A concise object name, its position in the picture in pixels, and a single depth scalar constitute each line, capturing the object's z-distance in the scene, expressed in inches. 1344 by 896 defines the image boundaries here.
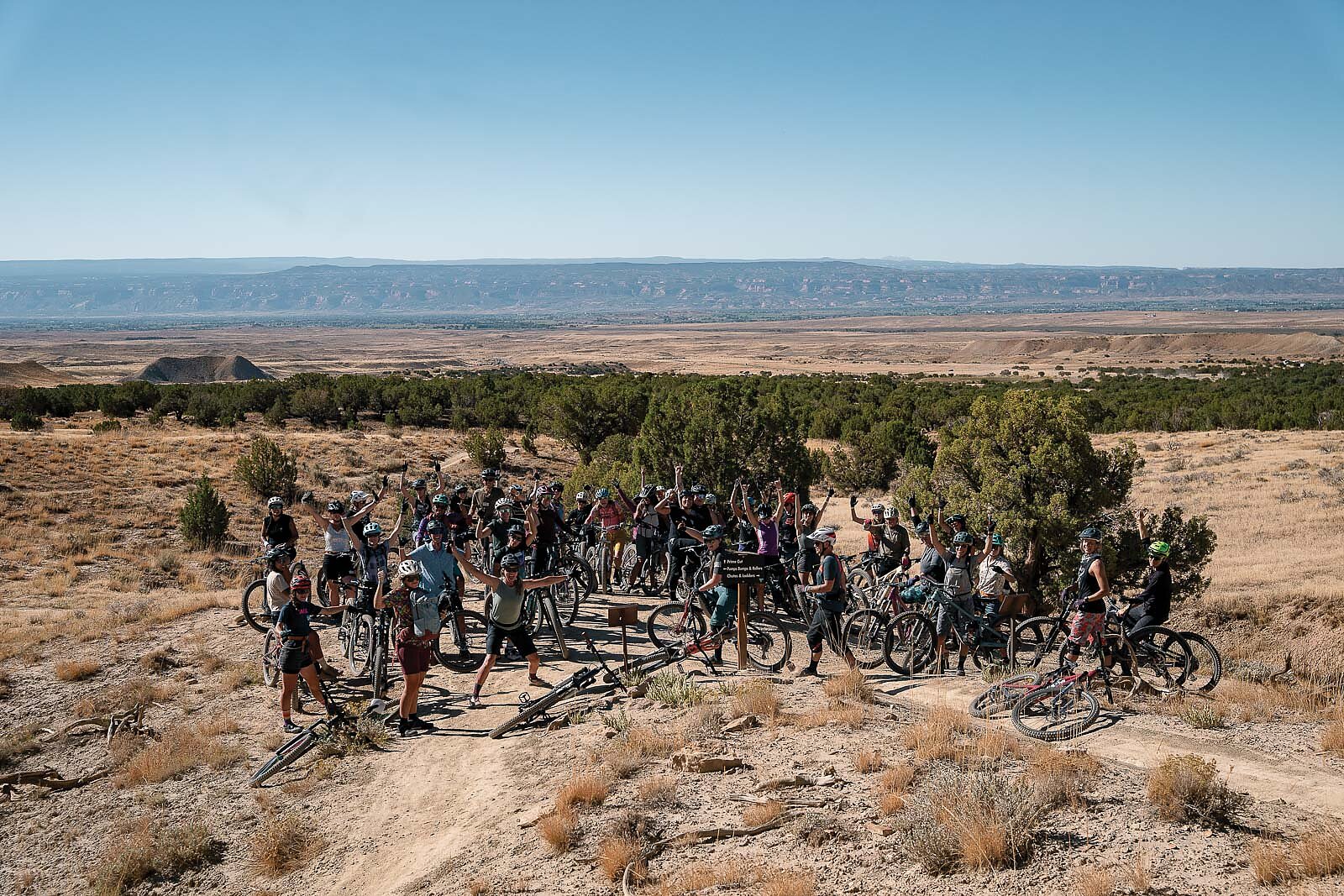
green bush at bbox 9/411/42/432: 1477.6
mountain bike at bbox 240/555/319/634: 502.2
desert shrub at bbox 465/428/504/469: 1487.5
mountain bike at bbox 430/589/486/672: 455.2
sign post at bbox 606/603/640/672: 449.7
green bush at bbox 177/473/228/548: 857.5
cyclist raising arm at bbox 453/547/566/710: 384.5
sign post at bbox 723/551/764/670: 421.7
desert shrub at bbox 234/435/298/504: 1095.0
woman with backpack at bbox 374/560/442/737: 386.3
